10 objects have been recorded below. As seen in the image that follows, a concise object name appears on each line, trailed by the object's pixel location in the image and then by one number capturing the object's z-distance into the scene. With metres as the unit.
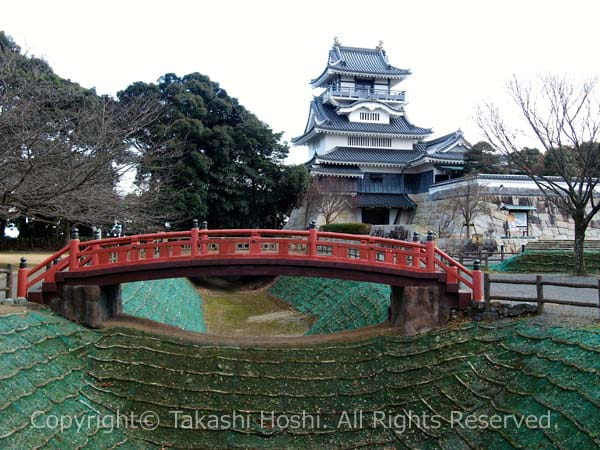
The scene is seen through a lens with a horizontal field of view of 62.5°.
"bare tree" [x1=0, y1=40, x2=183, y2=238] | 13.62
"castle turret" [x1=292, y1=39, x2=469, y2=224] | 39.19
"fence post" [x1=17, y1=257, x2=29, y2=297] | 11.29
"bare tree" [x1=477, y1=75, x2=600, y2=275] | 16.77
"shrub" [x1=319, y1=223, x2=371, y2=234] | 29.97
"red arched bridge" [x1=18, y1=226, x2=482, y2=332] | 11.53
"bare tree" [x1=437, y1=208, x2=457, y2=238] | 33.12
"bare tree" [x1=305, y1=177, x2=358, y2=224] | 35.97
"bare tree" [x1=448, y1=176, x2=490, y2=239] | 30.93
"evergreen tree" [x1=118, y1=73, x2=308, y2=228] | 28.48
